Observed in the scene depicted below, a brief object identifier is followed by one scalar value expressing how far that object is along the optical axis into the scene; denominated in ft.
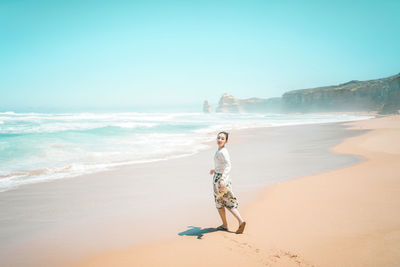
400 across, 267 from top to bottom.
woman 11.35
